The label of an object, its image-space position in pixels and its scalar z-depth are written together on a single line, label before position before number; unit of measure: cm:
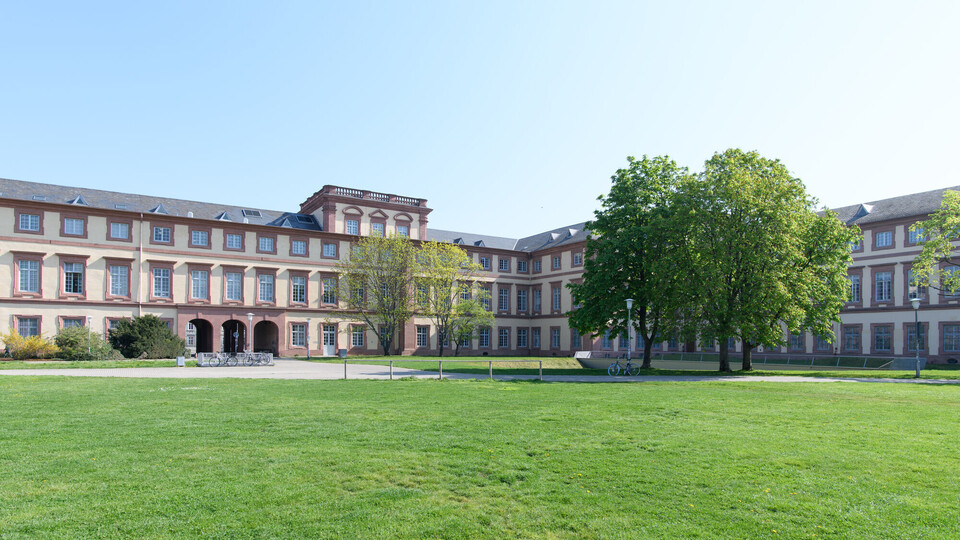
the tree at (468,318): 5753
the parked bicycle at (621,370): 2936
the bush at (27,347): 4062
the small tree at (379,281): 5547
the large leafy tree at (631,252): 3353
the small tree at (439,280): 5681
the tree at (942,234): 3149
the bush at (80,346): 3872
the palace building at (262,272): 4534
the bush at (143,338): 4209
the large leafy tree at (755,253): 2981
